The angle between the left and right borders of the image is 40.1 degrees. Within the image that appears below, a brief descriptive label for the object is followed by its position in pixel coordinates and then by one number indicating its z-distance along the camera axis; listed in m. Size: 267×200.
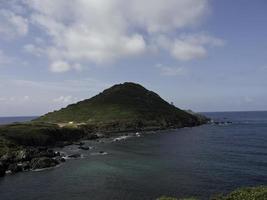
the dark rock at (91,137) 193.88
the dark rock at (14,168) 103.31
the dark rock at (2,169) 99.10
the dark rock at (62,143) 160.48
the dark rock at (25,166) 105.96
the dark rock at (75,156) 127.88
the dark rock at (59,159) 117.70
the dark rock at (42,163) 108.06
